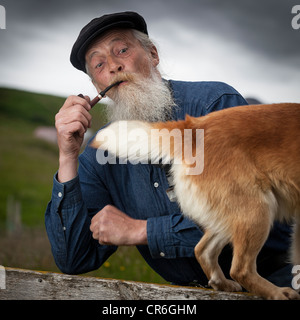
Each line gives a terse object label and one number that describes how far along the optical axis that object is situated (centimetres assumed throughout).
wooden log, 143
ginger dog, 147
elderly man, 179
